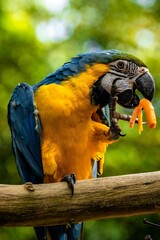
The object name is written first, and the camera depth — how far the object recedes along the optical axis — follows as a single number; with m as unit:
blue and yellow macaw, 7.74
